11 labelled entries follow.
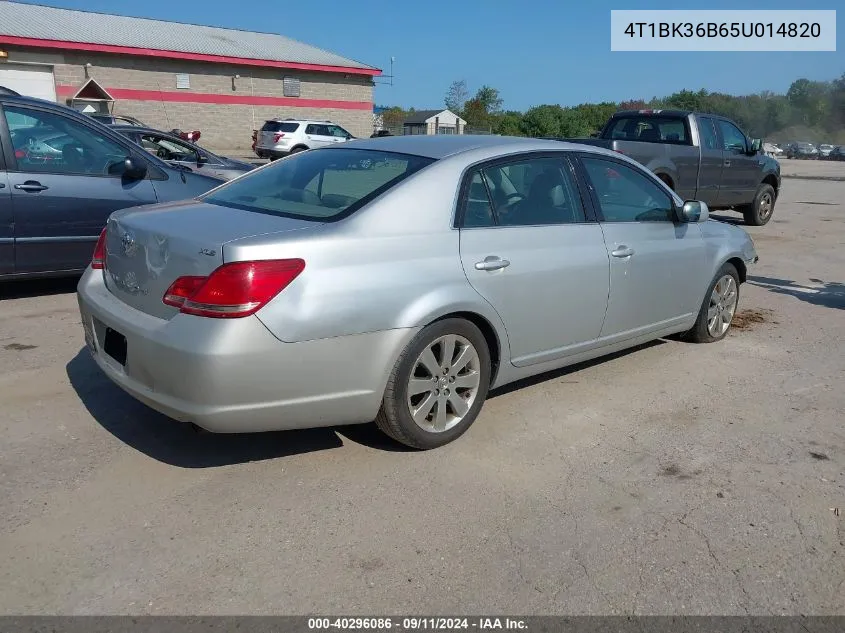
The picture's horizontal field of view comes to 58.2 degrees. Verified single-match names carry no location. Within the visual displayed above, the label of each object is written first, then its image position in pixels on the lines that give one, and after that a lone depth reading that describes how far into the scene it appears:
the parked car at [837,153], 55.66
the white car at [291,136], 28.64
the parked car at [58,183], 6.00
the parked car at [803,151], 58.31
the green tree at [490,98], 74.81
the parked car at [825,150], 57.88
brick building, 30.08
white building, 50.33
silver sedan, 3.14
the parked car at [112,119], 15.46
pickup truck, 10.80
